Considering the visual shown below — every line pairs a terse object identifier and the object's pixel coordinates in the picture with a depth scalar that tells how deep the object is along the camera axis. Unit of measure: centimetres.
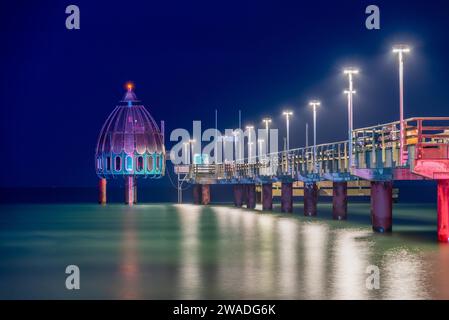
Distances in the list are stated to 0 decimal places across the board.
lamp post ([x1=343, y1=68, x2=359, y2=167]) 4575
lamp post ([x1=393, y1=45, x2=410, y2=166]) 3703
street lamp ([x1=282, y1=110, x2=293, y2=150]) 7244
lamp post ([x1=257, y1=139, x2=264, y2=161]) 9671
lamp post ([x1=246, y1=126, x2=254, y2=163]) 9114
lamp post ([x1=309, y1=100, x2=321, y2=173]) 5753
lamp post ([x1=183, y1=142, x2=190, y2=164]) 12825
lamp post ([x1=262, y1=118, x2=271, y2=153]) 8715
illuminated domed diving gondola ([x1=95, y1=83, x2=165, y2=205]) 10994
